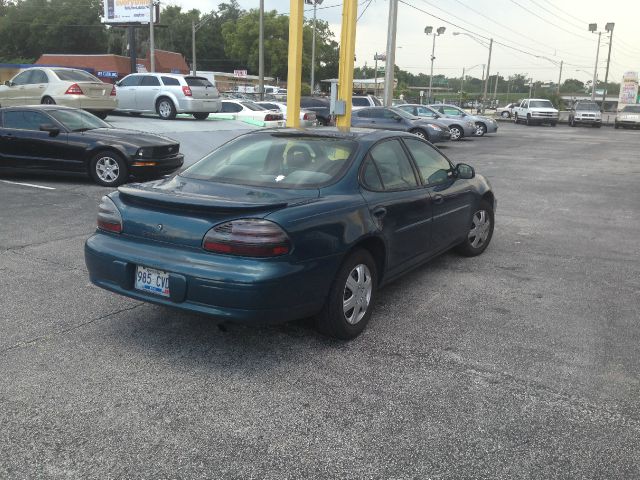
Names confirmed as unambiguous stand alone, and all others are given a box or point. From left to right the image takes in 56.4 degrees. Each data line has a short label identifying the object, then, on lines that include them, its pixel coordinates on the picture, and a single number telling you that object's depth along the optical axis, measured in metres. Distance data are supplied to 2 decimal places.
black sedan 10.25
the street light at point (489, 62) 58.94
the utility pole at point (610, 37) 62.69
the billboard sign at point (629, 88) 54.88
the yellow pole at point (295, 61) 12.85
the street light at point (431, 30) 49.63
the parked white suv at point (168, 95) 18.94
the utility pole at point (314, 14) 30.22
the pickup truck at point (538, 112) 39.53
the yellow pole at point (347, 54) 14.21
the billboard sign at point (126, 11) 39.56
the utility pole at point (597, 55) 63.03
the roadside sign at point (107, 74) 50.47
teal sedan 3.57
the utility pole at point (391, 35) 24.22
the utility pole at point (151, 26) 37.19
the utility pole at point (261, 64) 30.58
